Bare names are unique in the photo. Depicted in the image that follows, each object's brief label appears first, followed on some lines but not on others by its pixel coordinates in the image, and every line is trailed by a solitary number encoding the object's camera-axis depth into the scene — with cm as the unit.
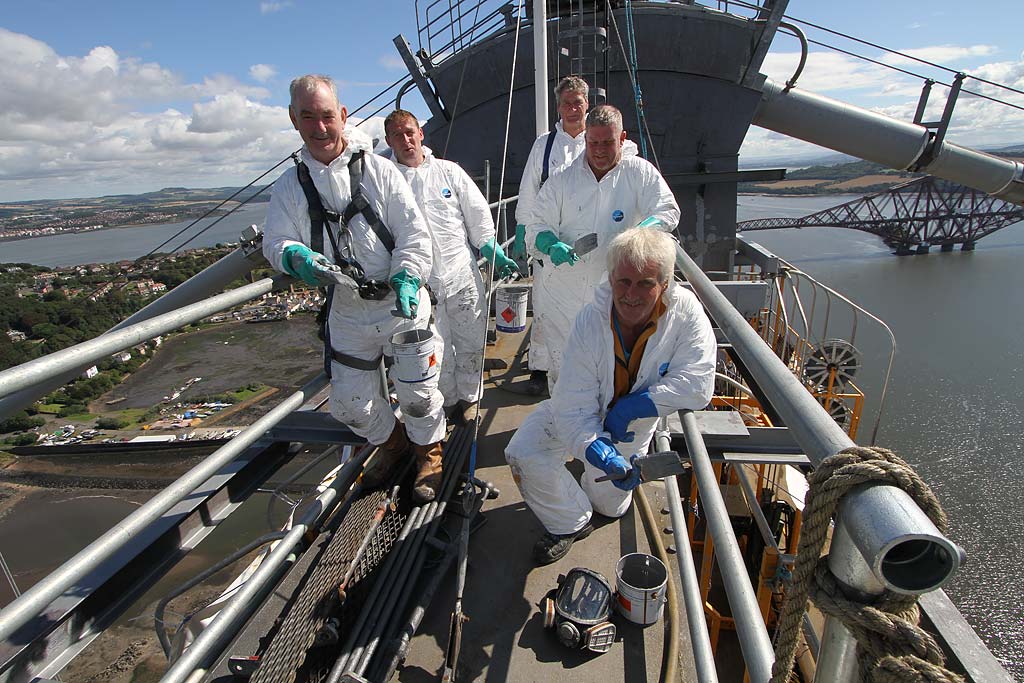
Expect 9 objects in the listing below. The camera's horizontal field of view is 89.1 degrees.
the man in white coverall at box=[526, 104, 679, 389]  300
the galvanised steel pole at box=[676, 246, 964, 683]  64
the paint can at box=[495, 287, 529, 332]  502
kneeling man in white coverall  198
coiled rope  67
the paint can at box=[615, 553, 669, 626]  213
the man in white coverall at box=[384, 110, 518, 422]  341
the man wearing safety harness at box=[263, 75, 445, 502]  234
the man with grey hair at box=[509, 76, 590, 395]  367
